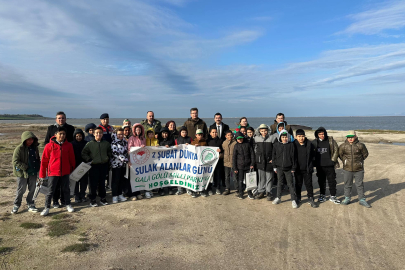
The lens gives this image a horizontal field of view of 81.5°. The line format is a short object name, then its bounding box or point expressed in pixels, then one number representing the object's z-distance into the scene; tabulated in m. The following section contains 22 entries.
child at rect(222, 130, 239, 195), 7.35
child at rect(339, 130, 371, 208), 6.43
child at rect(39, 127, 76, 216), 5.80
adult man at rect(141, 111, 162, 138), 8.45
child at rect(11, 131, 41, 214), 5.69
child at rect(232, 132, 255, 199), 6.96
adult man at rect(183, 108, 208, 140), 8.64
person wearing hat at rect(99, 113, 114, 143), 7.18
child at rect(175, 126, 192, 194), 7.68
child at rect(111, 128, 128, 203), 6.72
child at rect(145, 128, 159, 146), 7.61
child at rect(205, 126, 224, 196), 7.68
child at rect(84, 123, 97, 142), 6.81
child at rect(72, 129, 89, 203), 6.63
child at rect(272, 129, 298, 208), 6.41
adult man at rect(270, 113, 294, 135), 7.99
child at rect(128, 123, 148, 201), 7.14
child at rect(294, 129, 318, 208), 6.41
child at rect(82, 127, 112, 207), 6.31
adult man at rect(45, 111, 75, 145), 6.60
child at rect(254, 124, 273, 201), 6.93
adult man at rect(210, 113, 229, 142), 8.21
